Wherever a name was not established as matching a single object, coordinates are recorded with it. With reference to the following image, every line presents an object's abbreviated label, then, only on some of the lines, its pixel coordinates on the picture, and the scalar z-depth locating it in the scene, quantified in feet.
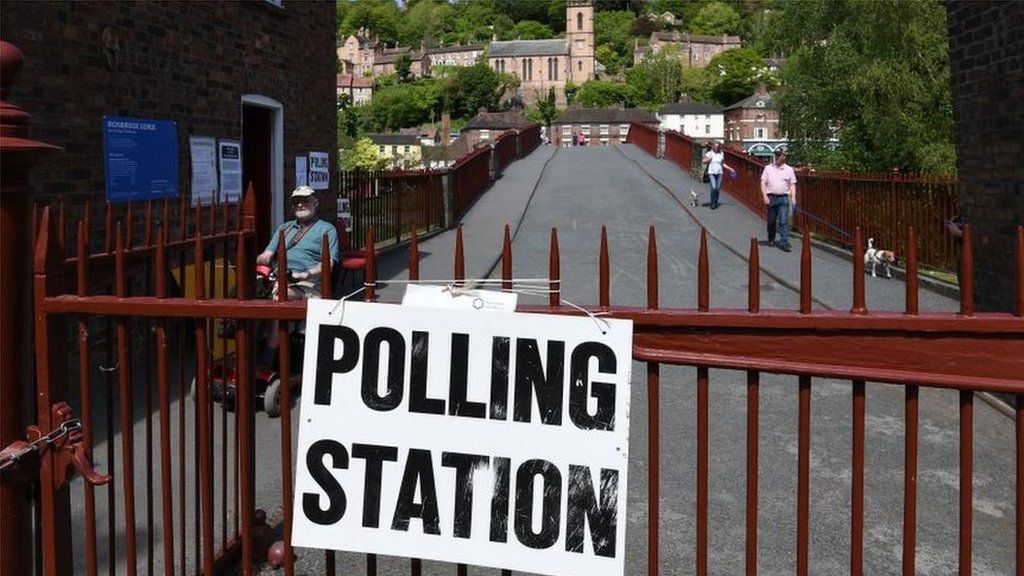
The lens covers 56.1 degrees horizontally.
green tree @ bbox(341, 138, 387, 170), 279.92
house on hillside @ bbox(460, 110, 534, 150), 368.48
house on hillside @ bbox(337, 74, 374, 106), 546.67
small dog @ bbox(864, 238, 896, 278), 44.45
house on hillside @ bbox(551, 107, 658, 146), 374.63
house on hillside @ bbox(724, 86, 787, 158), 374.63
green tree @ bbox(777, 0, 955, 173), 97.45
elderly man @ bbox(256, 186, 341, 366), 24.34
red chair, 26.54
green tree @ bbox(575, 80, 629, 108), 468.75
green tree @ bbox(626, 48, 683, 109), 456.04
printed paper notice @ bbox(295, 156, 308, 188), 42.04
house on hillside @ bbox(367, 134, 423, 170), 400.06
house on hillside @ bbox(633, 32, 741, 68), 529.04
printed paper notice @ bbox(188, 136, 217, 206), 32.32
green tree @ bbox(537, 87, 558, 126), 426.92
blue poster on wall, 27.40
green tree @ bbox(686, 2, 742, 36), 568.41
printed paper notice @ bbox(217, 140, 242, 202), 34.37
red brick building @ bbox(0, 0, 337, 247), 24.56
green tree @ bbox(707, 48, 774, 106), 440.04
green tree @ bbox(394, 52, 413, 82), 565.12
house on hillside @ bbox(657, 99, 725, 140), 389.19
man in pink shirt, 52.75
